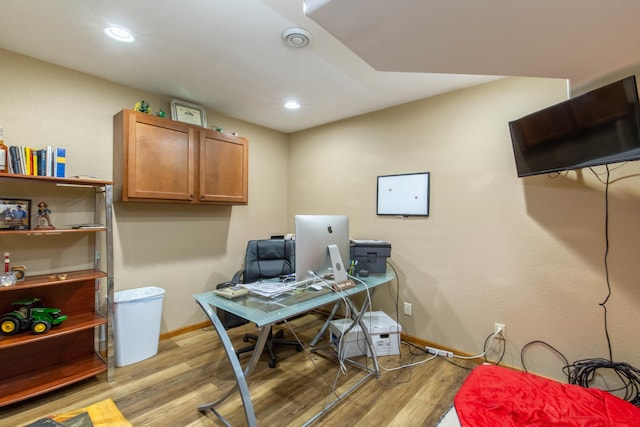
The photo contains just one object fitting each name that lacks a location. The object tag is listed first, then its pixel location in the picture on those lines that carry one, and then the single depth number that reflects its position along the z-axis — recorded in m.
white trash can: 2.46
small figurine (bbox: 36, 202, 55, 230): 2.18
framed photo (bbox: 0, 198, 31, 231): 2.01
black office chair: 2.85
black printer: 2.56
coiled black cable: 1.87
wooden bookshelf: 1.95
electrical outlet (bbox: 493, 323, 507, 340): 2.40
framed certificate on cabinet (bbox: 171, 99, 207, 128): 2.86
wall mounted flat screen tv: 1.53
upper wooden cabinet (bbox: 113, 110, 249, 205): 2.48
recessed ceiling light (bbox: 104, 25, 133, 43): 1.84
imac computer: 1.85
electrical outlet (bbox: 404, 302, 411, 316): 2.97
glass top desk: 1.52
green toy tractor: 1.92
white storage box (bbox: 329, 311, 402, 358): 2.60
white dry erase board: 2.87
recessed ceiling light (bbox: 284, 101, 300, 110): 3.03
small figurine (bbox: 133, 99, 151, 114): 2.57
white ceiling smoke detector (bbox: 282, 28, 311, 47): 1.84
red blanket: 1.61
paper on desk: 1.84
